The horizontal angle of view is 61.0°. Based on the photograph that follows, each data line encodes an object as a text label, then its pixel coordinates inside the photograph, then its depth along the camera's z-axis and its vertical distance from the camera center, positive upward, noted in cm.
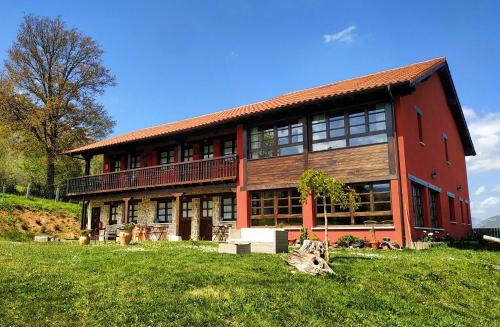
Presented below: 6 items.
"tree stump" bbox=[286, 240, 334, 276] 835 -78
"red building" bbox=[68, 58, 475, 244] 1453 +247
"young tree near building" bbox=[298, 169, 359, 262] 1059 +96
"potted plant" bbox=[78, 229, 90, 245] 1561 -44
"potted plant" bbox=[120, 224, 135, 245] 1492 -33
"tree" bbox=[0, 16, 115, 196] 3092 +1039
